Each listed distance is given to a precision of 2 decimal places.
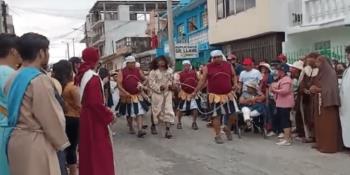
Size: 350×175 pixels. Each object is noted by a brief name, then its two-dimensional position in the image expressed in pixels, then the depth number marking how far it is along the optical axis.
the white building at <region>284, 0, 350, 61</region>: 16.86
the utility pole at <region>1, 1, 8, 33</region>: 27.07
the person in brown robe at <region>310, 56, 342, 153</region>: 9.30
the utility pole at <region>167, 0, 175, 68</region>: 20.92
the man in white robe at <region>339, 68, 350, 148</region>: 9.12
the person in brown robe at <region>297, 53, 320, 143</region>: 9.94
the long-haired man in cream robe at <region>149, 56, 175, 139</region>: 12.22
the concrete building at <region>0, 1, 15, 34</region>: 43.04
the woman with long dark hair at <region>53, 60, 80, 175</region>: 7.01
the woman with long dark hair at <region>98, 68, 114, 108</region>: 12.01
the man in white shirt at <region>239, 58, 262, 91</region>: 11.70
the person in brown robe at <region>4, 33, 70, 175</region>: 4.15
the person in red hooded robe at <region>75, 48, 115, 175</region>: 6.28
